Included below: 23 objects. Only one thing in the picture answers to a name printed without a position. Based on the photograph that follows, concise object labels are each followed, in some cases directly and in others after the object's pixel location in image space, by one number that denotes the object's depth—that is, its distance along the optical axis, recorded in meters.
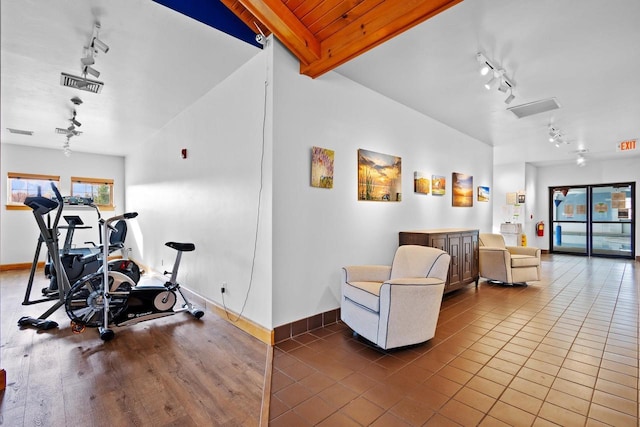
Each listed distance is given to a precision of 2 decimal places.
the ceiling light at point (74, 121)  5.21
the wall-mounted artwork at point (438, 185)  5.27
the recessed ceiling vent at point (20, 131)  5.91
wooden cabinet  4.29
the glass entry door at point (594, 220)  8.98
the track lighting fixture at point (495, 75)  3.18
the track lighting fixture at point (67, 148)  6.33
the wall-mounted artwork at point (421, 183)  4.88
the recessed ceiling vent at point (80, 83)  3.32
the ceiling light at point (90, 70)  2.88
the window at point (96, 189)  7.96
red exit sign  6.79
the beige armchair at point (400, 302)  2.75
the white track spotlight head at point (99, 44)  2.69
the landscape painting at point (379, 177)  3.94
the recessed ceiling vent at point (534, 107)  4.46
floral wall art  3.33
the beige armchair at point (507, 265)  5.43
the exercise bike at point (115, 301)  3.21
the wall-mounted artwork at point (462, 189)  5.84
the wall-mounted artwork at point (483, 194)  6.63
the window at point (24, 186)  7.11
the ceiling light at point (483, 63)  3.13
